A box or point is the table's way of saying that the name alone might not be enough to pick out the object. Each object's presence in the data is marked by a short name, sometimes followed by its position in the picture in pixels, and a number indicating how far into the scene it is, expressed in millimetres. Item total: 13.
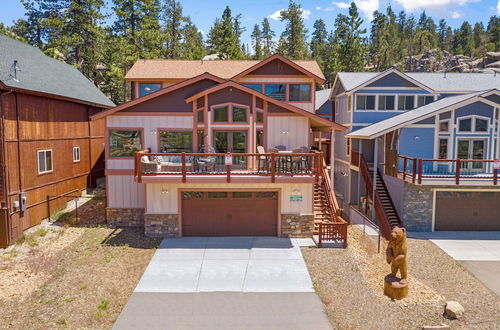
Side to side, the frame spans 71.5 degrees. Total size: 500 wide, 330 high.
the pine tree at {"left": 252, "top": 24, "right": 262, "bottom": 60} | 84375
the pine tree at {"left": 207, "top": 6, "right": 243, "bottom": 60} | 44238
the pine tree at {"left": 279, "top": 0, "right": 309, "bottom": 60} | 52875
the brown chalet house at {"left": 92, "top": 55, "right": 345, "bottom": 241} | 14750
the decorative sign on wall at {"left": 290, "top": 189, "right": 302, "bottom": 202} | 15504
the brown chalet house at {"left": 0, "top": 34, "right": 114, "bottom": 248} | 14648
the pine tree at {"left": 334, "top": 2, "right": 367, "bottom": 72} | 46062
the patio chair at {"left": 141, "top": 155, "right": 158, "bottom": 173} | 14703
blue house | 17266
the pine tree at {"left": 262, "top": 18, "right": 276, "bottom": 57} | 79388
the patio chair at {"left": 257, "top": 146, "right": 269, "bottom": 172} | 14742
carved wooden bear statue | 10781
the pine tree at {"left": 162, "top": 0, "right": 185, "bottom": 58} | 47562
